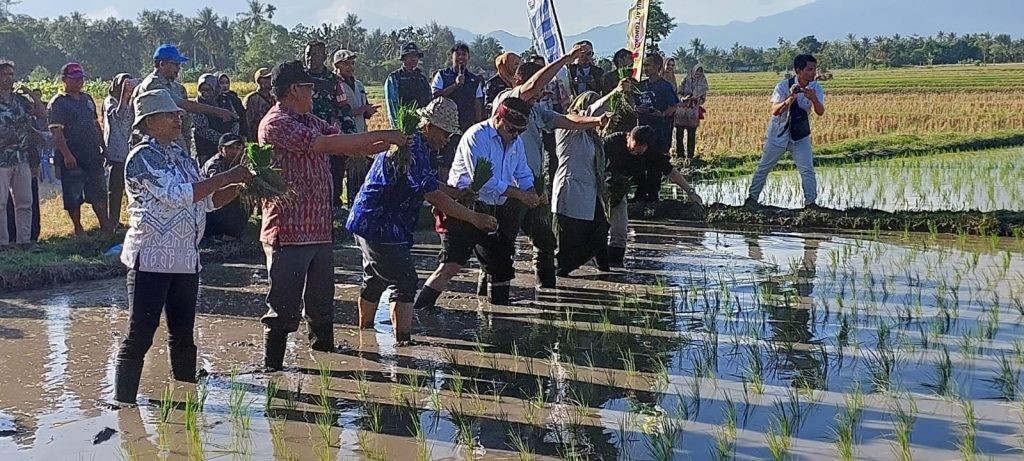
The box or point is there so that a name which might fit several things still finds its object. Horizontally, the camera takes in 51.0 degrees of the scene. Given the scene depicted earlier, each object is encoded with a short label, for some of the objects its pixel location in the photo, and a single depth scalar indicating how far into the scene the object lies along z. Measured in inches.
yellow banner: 335.9
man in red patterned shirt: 217.6
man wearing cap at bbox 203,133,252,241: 384.2
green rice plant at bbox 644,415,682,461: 174.9
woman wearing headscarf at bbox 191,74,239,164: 414.9
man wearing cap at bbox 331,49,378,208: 413.1
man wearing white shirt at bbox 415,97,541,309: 266.4
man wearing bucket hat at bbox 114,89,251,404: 200.2
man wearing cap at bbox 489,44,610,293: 297.1
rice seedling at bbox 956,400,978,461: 172.2
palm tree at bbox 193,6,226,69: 3505.4
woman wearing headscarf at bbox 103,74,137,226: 394.6
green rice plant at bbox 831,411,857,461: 171.8
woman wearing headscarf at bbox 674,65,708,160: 638.5
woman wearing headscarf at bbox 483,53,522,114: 323.9
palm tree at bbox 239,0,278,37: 4045.3
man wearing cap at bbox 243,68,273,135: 406.3
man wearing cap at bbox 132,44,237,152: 346.6
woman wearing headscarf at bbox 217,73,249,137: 421.7
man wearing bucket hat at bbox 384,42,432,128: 427.2
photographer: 430.6
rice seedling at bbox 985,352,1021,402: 205.2
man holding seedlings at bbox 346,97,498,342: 241.9
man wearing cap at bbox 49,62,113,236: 390.0
